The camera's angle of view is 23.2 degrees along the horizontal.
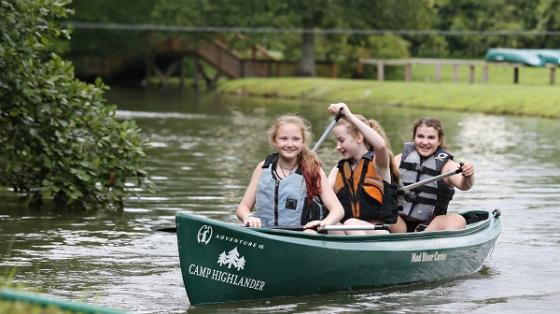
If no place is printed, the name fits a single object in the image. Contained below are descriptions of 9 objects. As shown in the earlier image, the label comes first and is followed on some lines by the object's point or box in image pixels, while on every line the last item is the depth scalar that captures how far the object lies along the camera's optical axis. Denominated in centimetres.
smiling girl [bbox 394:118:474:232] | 1232
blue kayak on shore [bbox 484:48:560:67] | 5138
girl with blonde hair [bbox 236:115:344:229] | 1073
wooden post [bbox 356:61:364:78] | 6288
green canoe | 998
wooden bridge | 6209
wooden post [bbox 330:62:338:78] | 6227
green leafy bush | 1545
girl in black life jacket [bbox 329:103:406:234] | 1142
